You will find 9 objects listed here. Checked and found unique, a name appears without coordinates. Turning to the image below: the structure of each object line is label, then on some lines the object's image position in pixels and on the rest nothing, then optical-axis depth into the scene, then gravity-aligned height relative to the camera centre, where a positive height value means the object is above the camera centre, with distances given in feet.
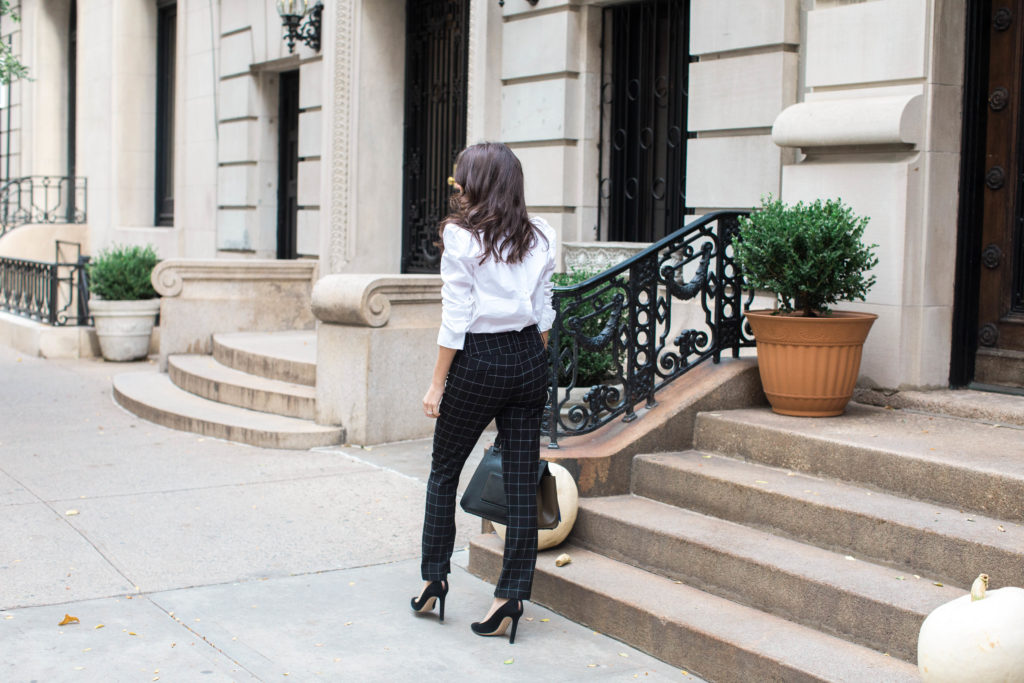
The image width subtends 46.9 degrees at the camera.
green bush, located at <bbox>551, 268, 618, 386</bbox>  25.72 -2.03
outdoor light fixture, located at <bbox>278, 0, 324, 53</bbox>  44.52 +9.23
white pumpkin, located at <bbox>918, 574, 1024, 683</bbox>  12.19 -3.79
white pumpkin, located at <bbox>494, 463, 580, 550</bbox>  18.88 -3.84
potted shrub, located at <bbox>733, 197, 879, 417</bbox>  20.36 -0.41
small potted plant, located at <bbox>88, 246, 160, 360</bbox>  45.80 -1.69
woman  15.88 -1.10
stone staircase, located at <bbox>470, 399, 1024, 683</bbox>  14.84 -3.93
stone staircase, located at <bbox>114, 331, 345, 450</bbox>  30.48 -3.93
